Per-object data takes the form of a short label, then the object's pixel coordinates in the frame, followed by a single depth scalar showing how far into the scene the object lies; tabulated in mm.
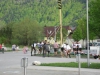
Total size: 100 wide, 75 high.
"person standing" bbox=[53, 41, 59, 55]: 36162
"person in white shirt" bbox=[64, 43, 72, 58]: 34172
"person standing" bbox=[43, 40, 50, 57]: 35141
